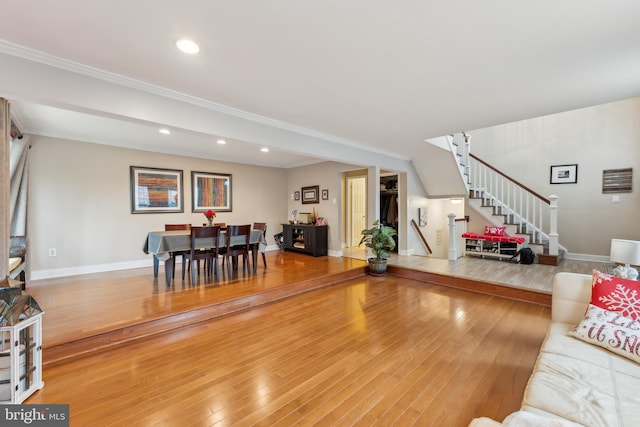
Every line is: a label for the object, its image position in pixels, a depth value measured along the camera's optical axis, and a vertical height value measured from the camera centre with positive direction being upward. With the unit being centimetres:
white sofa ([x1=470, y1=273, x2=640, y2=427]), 110 -86
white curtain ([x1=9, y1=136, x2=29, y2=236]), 363 +37
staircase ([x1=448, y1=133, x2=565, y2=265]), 529 +14
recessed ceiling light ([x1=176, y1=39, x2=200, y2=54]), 196 +124
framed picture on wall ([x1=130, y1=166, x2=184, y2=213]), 518 +45
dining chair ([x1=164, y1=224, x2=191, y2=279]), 491 -27
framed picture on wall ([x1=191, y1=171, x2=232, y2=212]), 594 +47
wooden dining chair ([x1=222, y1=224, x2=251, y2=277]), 436 -57
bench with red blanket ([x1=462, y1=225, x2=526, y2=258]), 531 -68
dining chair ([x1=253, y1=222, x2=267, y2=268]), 489 -32
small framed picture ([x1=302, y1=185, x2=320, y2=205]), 678 +44
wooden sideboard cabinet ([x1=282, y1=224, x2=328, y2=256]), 620 -65
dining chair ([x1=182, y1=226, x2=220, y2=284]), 394 -55
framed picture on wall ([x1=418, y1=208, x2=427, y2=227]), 665 -16
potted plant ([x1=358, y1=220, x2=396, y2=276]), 491 -63
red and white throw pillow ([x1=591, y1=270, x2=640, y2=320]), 177 -58
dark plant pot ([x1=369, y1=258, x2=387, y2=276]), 505 -105
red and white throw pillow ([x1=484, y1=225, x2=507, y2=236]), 557 -43
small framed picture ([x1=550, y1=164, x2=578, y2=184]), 550 +74
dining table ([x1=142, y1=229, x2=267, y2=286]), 381 -47
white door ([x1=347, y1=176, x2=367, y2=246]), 705 +5
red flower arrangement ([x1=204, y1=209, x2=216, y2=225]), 439 -5
